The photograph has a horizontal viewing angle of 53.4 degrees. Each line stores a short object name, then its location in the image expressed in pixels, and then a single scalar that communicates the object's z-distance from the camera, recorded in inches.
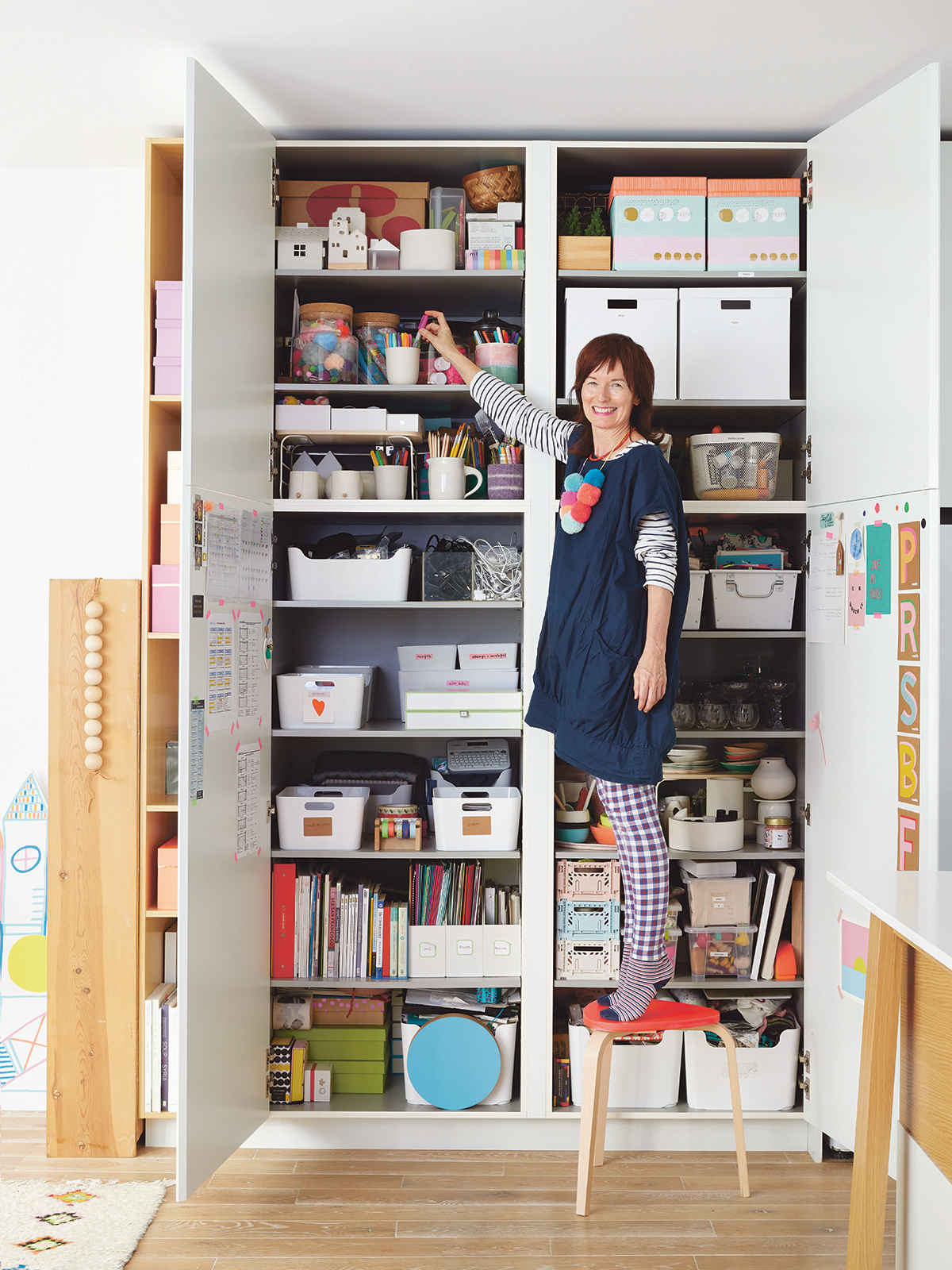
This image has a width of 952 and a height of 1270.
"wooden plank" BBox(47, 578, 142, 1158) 96.0
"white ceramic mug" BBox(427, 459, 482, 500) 99.4
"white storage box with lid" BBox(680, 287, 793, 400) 99.9
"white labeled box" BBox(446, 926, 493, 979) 99.1
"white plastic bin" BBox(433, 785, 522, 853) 99.0
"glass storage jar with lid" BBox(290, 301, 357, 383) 101.7
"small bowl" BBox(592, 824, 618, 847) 100.7
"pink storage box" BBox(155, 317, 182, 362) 96.7
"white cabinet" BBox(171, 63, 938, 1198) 79.4
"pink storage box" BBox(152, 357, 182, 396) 96.6
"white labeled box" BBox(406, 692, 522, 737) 99.7
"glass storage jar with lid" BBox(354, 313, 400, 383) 103.5
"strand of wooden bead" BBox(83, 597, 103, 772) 95.7
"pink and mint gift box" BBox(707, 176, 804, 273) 99.6
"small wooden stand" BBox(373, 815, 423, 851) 100.6
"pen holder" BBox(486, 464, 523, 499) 99.9
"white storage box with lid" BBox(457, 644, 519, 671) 102.9
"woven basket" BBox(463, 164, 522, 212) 100.0
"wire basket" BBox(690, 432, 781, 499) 99.2
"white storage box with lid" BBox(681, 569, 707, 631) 101.2
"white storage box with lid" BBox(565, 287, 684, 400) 99.1
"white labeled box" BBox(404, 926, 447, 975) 99.5
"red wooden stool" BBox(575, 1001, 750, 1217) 85.6
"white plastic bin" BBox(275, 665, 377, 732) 100.4
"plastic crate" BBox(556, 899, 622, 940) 99.0
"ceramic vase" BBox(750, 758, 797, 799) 101.7
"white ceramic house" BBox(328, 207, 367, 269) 100.1
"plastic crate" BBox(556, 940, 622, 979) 98.7
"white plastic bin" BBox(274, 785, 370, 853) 100.0
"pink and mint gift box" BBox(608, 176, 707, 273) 99.3
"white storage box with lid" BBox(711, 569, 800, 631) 100.0
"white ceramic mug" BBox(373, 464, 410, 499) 101.0
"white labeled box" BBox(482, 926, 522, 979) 98.8
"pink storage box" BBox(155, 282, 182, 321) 96.7
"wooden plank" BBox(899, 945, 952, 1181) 54.4
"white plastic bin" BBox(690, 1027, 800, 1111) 98.2
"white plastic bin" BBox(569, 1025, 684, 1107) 98.3
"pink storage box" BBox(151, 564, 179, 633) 96.7
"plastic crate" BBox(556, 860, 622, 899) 99.0
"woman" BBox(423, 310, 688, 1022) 84.0
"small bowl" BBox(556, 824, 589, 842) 101.0
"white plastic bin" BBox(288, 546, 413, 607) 101.0
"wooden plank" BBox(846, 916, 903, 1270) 59.4
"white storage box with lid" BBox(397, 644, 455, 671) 103.7
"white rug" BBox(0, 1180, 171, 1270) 78.9
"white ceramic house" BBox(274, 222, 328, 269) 100.2
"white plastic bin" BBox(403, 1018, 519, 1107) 98.1
